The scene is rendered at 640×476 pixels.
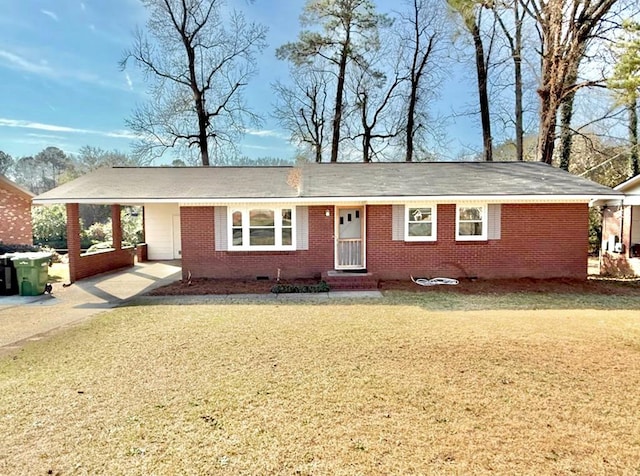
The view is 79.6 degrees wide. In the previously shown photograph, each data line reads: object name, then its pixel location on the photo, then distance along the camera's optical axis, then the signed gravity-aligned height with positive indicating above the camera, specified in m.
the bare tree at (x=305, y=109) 27.77 +8.86
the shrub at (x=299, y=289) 10.84 -1.73
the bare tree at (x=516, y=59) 22.83 +10.07
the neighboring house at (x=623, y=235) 13.87 -0.33
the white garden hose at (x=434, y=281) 11.77 -1.68
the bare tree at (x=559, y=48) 17.16 +8.31
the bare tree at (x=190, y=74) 24.03 +10.01
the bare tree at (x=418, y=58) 25.59 +11.52
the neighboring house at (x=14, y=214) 17.58 +0.72
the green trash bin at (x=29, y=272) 10.53 -1.18
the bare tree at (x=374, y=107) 26.95 +8.52
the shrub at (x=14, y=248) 15.24 -0.78
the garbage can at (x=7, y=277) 10.74 -1.33
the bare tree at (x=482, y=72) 23.20 +9.73
